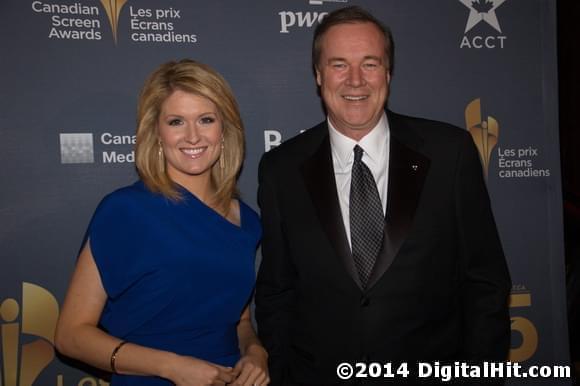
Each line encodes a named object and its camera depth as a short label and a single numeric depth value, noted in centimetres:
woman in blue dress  188
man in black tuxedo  202
